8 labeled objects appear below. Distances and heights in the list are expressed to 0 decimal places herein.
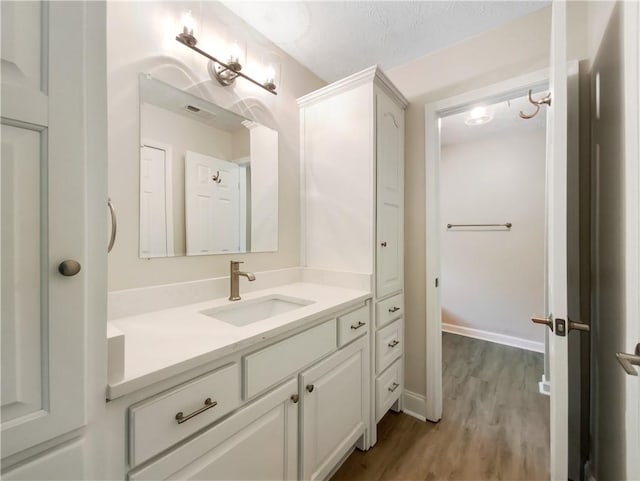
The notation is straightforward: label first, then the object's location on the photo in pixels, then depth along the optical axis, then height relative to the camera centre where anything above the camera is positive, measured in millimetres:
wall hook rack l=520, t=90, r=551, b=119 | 1138 +591
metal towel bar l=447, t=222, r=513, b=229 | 3055 +171
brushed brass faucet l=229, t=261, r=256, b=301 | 1378 -207
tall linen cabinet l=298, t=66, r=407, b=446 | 1577 +269
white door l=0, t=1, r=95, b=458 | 453 +44
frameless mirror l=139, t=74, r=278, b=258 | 1187 +318
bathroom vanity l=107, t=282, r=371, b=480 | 675 -469
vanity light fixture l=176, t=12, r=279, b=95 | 1218 +878
